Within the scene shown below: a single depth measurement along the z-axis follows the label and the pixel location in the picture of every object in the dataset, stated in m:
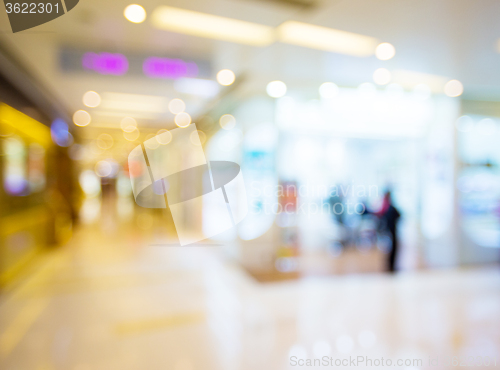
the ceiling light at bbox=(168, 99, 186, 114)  5.93
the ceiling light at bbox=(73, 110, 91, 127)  7.19
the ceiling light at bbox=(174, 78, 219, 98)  4.66
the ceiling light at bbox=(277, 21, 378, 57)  3.18
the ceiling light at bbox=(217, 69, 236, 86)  4.42
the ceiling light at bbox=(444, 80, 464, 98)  5.10
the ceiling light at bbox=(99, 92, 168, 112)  5.63
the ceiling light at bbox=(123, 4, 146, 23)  2.76
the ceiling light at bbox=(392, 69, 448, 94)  4.60
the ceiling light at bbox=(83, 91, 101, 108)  5.56
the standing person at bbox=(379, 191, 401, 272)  5.07
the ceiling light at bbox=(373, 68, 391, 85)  4.47
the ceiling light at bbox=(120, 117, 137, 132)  7.27
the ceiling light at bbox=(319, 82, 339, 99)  5.06
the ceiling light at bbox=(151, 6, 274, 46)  2.93
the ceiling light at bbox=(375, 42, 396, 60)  3.58
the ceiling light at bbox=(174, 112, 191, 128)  7.15
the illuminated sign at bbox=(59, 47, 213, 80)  3.74
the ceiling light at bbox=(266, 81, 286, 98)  4.98
